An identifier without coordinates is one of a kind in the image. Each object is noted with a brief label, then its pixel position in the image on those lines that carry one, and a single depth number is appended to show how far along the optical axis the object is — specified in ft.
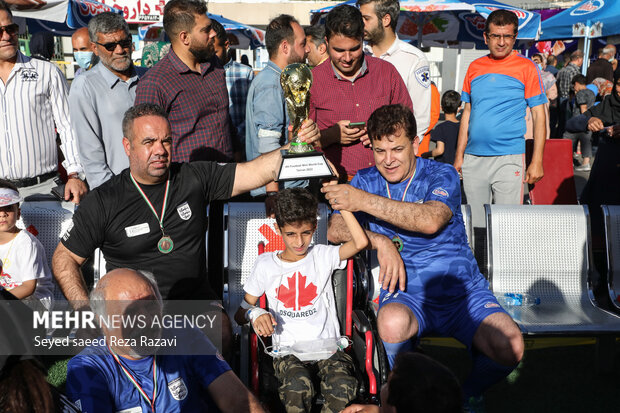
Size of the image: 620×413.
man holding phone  14.58
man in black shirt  11.46
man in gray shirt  14.28
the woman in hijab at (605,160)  18.71
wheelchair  10.67
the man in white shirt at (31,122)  14.62
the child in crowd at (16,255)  13.11
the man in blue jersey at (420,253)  11.27
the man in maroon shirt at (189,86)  13.98
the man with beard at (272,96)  14.55
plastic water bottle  14.64
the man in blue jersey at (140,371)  7.95
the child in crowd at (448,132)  25.20
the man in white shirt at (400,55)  16.96
